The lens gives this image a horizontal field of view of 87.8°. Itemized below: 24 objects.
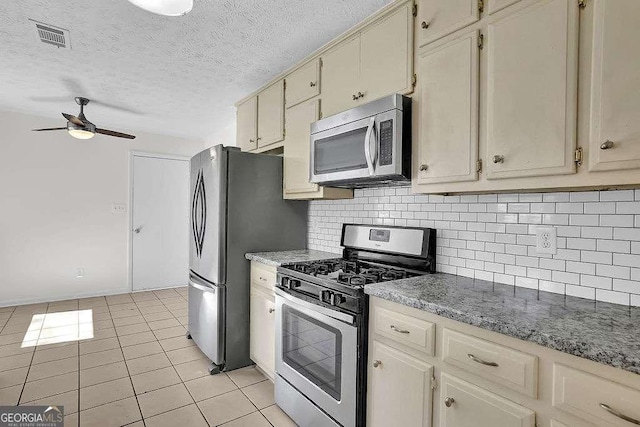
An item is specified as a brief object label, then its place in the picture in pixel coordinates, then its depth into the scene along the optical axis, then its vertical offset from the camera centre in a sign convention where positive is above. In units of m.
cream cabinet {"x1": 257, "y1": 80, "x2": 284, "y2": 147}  2.86 +0.84
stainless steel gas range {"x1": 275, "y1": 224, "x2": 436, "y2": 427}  1.62 -0.62
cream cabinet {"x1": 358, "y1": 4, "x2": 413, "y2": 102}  1.82 +0.89
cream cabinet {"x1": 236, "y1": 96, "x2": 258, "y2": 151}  3.22 +0.84
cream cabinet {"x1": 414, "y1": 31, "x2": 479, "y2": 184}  1.53 +0.47
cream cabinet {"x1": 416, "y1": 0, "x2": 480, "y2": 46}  1.54 +0.94
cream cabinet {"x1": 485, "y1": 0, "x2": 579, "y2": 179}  1.24 +0.48
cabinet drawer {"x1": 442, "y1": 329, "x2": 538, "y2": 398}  1.04 -0.52
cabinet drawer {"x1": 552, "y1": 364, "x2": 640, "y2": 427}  0.86 -0.51
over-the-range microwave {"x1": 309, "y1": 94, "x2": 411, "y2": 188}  1.77 +0.38
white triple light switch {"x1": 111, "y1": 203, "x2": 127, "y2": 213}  4.88 -0.03
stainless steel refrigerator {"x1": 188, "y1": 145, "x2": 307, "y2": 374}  2.59 -0.22
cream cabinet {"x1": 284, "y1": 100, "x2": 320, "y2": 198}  2.50 +0.48
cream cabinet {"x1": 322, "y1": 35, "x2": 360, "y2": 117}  2.13 +0.89
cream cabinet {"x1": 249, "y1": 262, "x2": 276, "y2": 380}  2.39 -0.84
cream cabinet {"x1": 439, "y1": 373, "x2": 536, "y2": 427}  1.07 -0.68
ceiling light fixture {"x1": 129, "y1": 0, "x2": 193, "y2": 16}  1.41 +0.86
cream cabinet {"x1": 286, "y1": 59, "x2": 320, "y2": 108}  2.46 +0.97
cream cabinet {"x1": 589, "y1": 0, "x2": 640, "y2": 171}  1.08 +0.42
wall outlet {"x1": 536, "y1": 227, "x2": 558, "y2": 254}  1.53 -0.14
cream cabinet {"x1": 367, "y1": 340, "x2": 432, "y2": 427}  1.35 -0.78
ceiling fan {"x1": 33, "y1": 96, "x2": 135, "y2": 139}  3.24 +0.79
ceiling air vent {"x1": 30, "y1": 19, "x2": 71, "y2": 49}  2.21 +1.17
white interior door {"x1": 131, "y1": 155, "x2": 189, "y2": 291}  5.07 -0.25
